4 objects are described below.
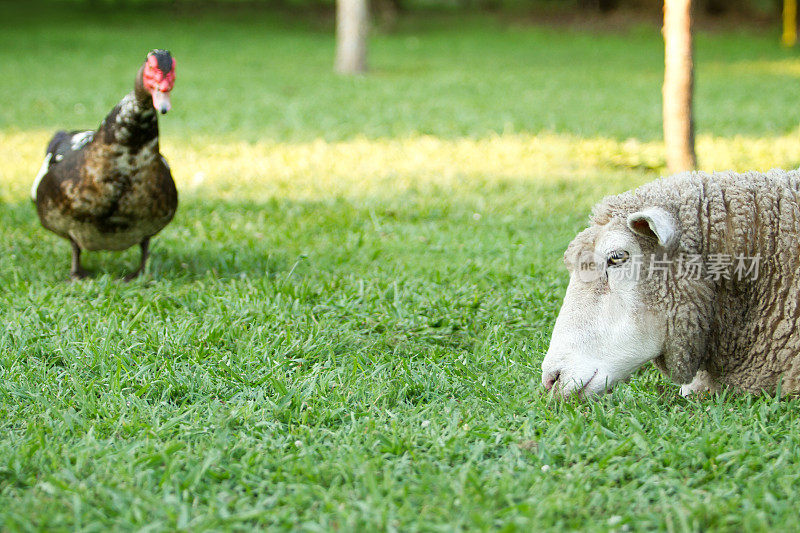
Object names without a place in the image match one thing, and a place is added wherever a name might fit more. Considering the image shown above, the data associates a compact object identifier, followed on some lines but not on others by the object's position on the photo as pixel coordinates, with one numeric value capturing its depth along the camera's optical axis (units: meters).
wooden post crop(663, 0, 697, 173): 12.69
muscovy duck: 9.17
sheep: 6.35
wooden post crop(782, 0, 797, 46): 41.81
